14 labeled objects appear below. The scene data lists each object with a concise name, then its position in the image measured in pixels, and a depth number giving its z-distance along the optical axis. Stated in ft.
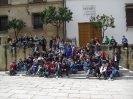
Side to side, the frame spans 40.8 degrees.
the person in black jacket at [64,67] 42.32
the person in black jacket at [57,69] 41.99
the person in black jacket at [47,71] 42.32
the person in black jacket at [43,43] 52.90
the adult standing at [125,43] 49.94
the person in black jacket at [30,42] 53.47
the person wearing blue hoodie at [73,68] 42.68
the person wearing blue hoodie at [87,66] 41.05
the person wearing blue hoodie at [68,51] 48.29
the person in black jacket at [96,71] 40.32
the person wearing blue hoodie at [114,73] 38.30
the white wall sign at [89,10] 60.35
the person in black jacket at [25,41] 53.59
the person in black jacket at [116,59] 43.65
